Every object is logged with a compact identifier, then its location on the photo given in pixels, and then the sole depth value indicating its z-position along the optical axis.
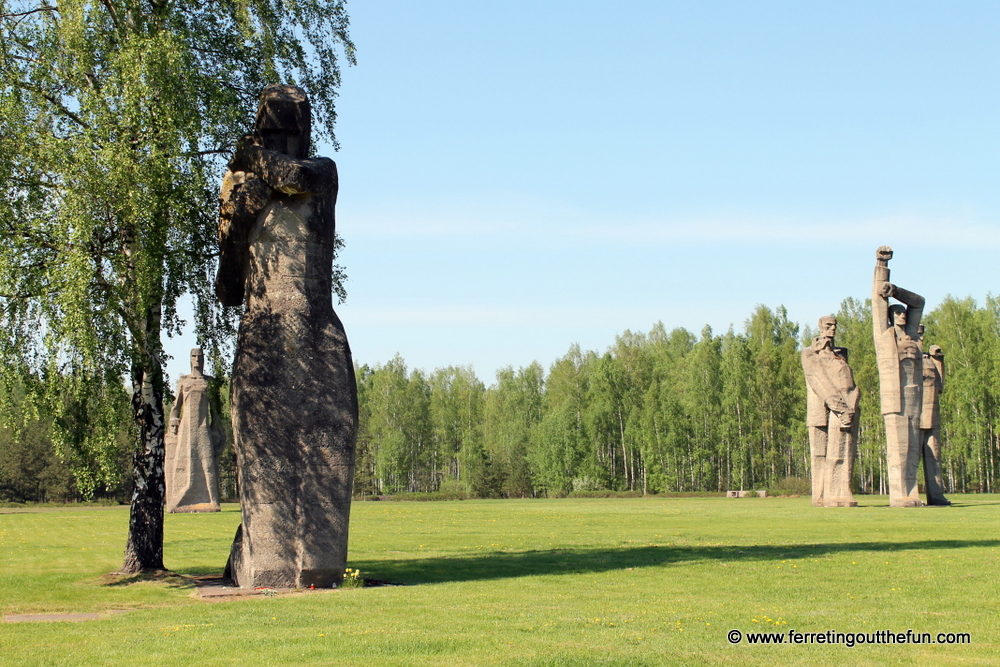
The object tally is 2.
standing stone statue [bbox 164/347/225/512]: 39.59
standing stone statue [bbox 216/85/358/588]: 13.98
